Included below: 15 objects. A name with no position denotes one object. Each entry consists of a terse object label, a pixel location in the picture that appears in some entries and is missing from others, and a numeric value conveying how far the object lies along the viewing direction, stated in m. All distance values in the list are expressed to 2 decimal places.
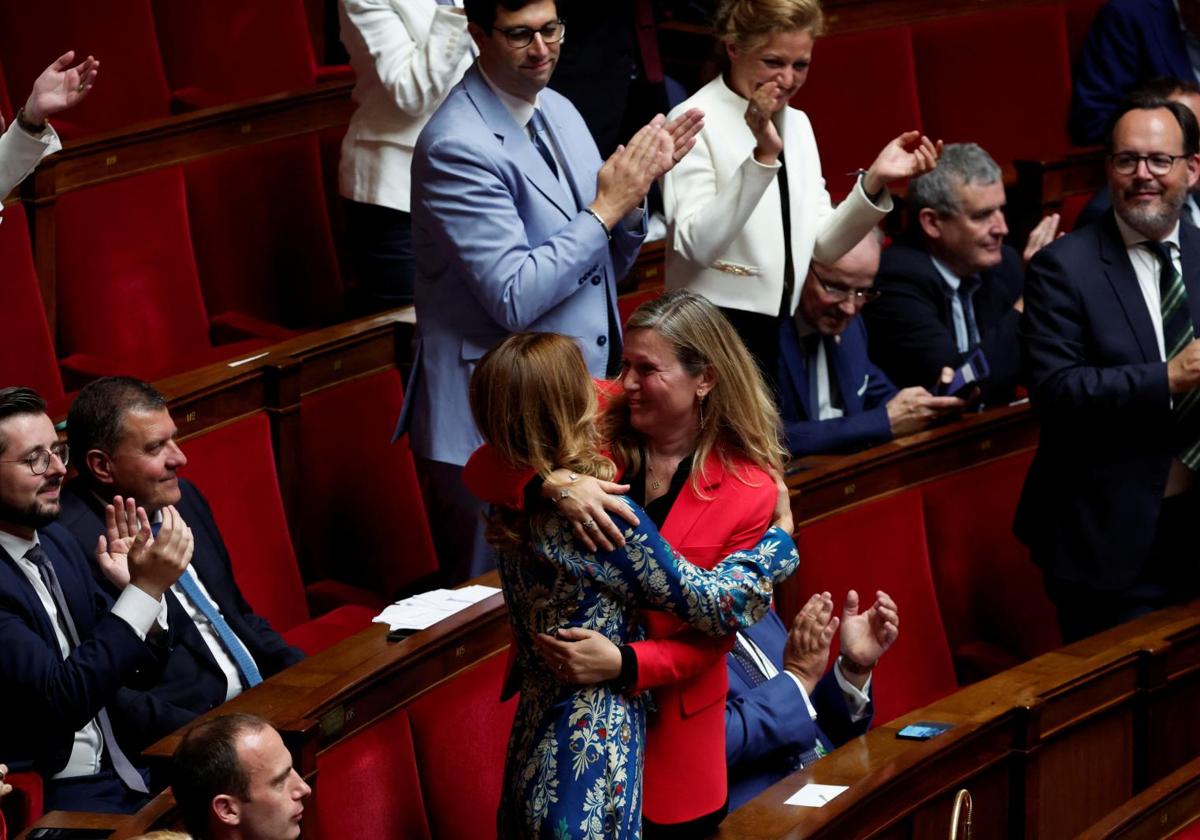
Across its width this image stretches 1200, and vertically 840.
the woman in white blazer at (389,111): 16.61
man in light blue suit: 15.49
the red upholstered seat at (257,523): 16.03
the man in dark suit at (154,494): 15.50
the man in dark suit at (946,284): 16.68
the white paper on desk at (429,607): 15.36
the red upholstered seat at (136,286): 16.85
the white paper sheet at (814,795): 15.05
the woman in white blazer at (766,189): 16.10
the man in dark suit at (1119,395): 16.01
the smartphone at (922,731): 15.33
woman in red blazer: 14.78
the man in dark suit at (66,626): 15.09
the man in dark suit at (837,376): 16.32
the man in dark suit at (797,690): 15.23
